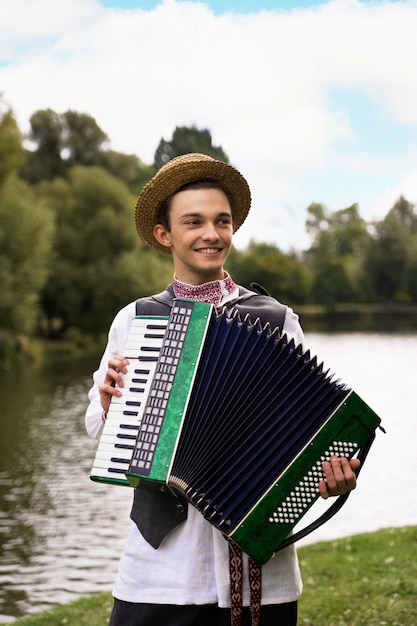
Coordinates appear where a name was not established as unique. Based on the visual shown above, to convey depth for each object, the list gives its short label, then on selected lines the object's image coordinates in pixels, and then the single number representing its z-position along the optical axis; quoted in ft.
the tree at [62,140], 145.89
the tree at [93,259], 116.37
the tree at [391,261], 229.86
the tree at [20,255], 93.91
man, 8.32
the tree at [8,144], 92.22
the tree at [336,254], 244.83
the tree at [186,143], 175.52
